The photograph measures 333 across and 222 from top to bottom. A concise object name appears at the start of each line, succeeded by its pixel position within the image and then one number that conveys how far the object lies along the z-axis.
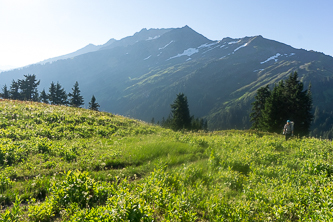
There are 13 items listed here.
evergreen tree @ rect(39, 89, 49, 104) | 66.66
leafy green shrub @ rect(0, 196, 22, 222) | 3.95
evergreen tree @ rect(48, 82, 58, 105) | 67.00
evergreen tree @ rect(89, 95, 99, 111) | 57.51
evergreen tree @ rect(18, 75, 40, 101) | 65.50
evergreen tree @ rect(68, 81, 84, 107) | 65.19
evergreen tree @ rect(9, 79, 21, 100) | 65.25
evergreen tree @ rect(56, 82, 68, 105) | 68.45
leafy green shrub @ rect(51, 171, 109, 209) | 4.89
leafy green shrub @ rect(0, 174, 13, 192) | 5.70
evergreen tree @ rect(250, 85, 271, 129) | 51.16
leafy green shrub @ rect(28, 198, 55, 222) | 4.45
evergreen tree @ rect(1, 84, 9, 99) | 66.94
